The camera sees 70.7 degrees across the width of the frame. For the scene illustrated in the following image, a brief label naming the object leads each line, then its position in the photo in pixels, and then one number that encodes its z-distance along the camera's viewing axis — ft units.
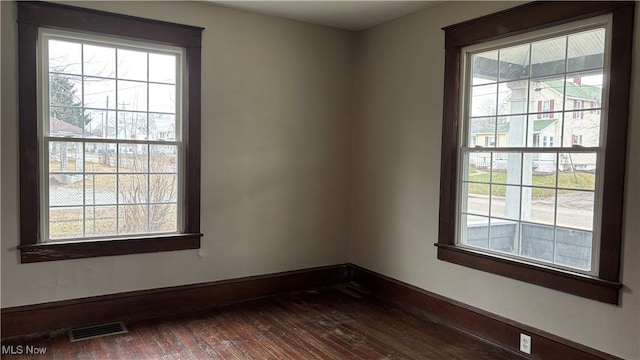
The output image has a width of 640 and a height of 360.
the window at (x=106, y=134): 11.22
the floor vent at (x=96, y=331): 11.29
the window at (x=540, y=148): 9.25
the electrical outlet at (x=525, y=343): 10.58
